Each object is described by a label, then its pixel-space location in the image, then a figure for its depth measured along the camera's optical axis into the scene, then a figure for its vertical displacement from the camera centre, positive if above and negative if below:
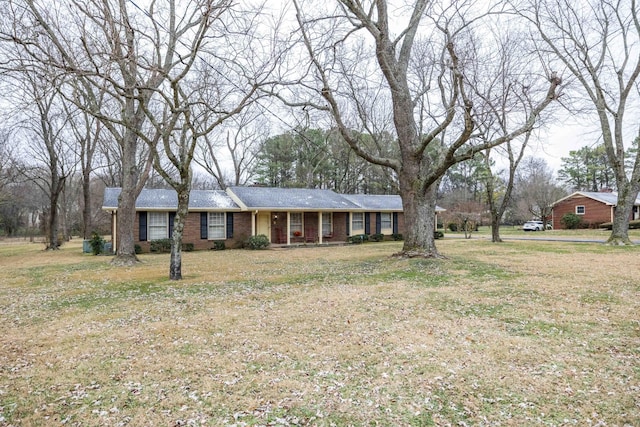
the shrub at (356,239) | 22.17 -1.08
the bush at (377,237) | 23.18 -1.02
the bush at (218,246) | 19.08 -1.24
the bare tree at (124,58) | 6.68 +3.65
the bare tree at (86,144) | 22.89 +5.11
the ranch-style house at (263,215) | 18.11 +0.37
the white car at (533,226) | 35.22 -0.60
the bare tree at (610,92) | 15.67 +5.99
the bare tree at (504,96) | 9.27 +3.27
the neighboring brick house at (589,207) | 31.03 +1.10
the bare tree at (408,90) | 10.27 +4.26
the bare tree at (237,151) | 28.86 +5.90
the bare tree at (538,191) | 37.75 +3.08
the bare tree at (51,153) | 20.36 +4.67
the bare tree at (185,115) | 8.25 +2.51
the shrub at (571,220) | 32.56 -0.04
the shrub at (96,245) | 17.12 -1.03
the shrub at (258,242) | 18.95 -1.05
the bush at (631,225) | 29.54 -0.46
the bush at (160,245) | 17.61 -1.09
